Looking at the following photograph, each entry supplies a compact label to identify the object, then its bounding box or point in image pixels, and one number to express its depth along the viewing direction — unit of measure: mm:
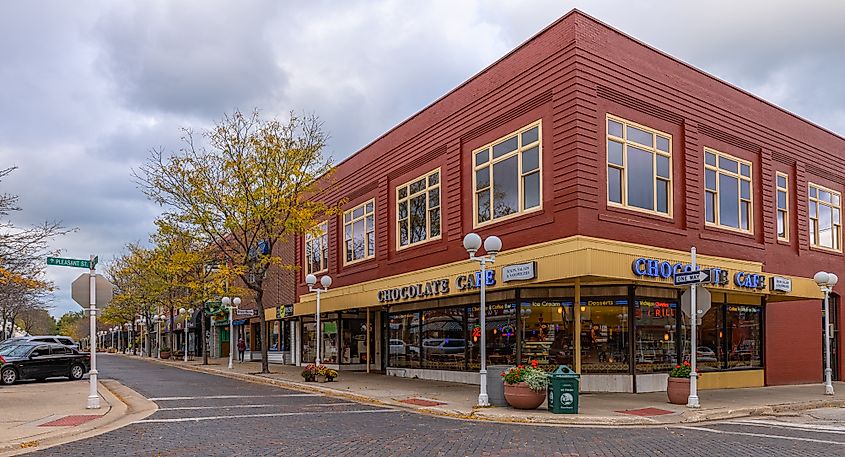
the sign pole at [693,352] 17780
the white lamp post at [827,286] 22558
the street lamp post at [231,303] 38688
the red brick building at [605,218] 20609
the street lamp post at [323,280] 27319
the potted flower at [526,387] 17016
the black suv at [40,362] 27578
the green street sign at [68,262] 17453
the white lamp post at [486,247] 18047
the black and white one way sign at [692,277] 17828
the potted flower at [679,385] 18312
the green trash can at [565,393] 16359
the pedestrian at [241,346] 51353
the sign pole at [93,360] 17203
